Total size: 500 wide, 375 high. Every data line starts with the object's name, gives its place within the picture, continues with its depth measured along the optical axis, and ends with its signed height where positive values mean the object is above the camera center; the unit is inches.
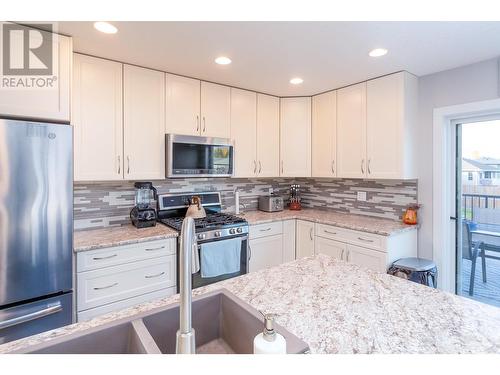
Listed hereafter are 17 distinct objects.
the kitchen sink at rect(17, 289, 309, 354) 31.9 -18.8
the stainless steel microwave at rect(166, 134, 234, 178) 100.0 +12.5
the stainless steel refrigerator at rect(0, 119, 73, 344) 58.5 -8.7
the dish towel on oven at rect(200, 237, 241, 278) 93.4 -24.7
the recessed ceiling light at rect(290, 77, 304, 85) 109.7 +44.1
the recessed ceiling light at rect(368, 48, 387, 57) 82.3 +42.1
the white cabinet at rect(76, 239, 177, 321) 75.6 -26.3
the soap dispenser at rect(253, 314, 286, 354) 25.9 -15.0
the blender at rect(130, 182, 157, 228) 97.9 -7.0
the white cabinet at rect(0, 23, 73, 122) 63.9 +23.2
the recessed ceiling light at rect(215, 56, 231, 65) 88.7 +42.6
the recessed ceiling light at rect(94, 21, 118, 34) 67.6 +41.3
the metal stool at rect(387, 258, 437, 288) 92.3 -28.3
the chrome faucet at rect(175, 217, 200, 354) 27.2 -10.1
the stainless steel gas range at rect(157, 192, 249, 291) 93.4 -17.0
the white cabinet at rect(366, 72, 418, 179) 100.5 +24.4
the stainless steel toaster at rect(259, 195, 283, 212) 135.6 -7.5
